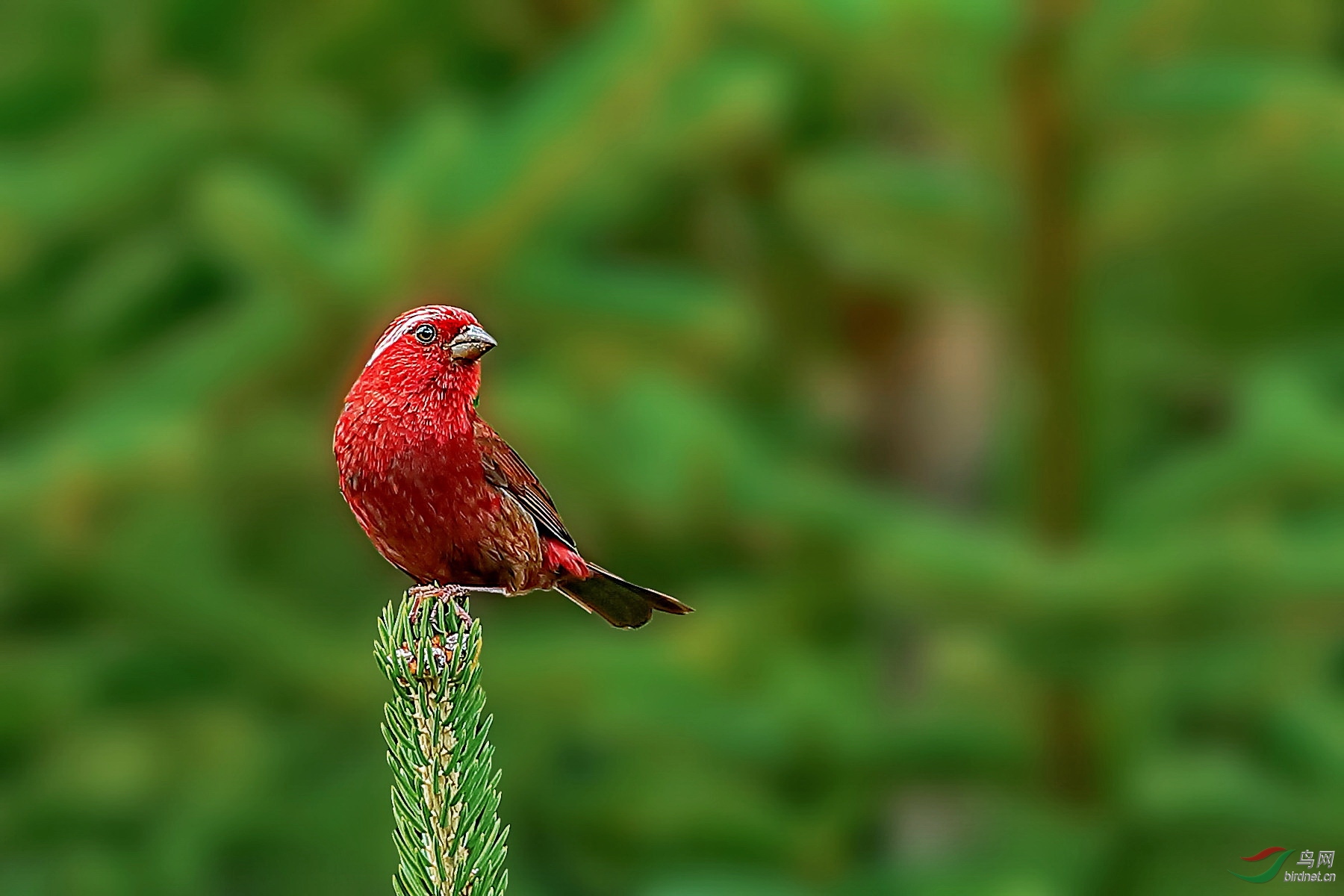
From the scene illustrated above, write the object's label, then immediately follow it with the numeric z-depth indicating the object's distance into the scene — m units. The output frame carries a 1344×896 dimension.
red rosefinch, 6.09
